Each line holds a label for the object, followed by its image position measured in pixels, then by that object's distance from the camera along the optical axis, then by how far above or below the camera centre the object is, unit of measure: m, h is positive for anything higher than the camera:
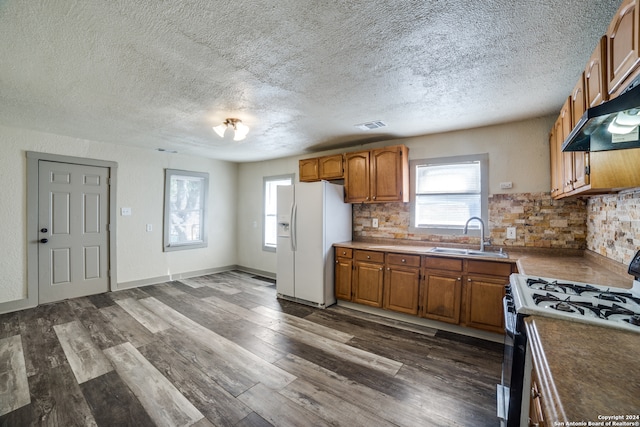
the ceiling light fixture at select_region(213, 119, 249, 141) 3.21 +1.00
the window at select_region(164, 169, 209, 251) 5.13 +0.04
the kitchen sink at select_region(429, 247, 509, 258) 3.00 -0.47
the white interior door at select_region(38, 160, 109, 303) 3.87 -0.30
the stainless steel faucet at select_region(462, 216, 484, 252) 3.20 -0.19
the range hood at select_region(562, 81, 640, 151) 1.07 +0.41
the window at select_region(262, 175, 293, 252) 5.63 -0.05
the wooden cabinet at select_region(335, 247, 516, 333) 2.81 -0.87
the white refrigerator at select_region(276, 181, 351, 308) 3.84 -0.38
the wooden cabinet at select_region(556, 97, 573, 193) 2.11 +0.48
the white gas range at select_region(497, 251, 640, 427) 1.21 -0.46
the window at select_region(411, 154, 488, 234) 3.41 +0.26
